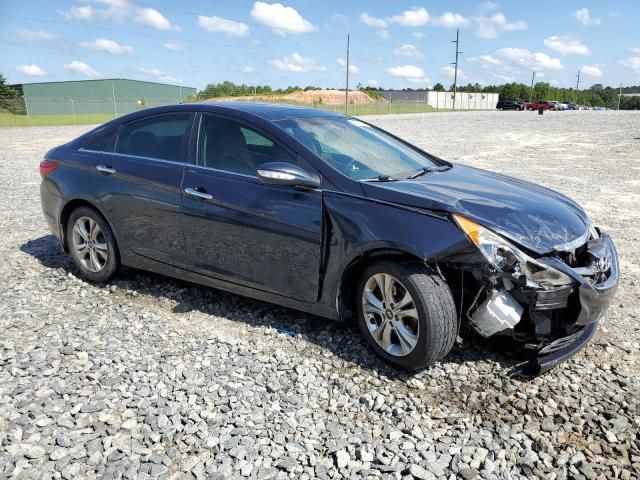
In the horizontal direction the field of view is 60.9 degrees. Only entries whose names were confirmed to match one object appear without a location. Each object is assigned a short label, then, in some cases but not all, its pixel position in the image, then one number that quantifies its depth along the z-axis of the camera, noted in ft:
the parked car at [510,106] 254.88
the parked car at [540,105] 243.40
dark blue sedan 10.44
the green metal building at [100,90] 201.67
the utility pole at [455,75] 260.77
